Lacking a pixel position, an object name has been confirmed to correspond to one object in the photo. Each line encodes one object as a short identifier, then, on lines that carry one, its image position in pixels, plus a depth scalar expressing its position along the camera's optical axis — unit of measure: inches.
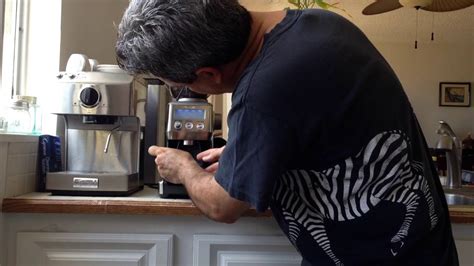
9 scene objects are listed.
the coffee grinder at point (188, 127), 46.8
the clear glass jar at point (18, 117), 51.7
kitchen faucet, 67.4
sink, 62.0
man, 28.3
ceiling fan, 109.4
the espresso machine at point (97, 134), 48.5
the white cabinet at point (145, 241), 45.4
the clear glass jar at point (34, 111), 53.5
